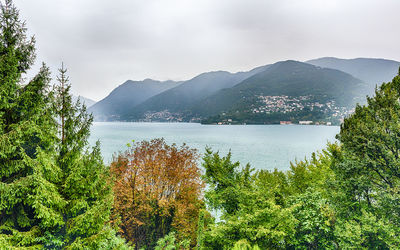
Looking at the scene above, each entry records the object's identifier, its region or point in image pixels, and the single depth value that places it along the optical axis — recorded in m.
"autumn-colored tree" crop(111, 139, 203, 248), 14.73
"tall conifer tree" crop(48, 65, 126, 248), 6.52
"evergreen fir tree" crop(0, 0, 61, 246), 5.83
